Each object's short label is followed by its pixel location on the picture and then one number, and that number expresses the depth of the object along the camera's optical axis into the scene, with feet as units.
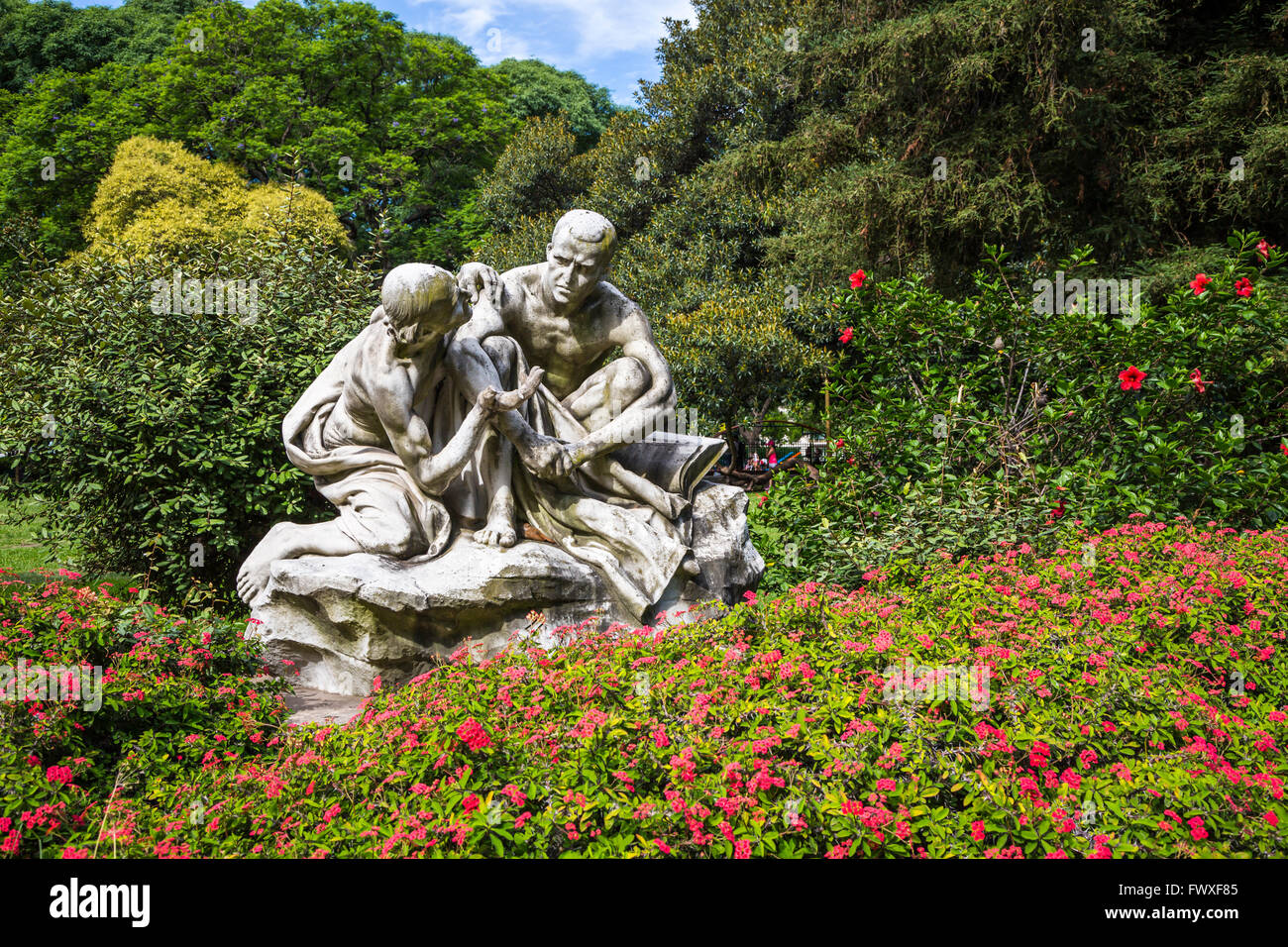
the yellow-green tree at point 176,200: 50.49
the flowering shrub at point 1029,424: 18.08
